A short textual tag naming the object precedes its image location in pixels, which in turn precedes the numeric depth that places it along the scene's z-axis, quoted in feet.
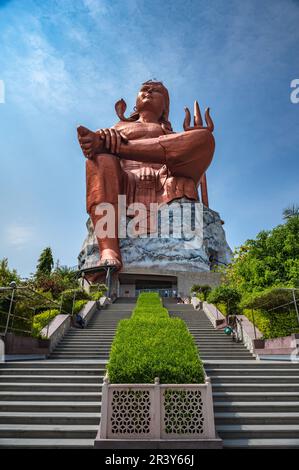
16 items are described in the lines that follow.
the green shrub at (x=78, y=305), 39.14
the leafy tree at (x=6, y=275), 39.88
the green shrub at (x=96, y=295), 51.06
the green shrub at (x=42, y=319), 32.57
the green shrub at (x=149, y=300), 44.43
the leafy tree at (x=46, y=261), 95.71
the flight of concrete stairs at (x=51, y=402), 13.94
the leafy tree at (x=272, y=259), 39.34
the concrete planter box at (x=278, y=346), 23.53
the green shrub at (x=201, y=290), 56.40
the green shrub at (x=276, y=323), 27.84
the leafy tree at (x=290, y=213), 47.74
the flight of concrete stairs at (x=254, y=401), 13.91
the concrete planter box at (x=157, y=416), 12.42
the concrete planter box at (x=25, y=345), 23.20
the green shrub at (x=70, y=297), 38.85
